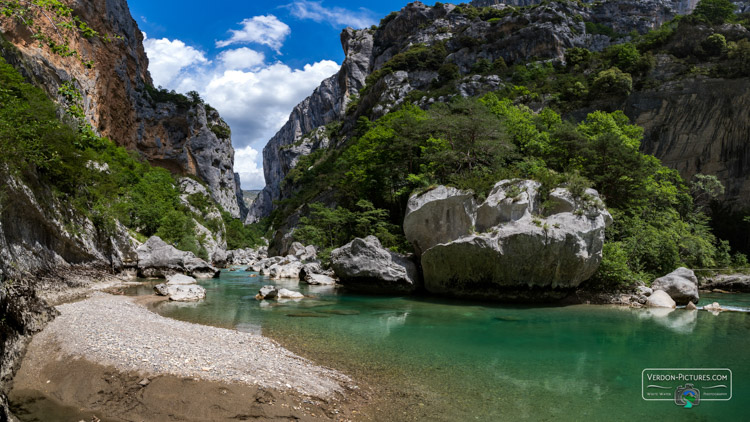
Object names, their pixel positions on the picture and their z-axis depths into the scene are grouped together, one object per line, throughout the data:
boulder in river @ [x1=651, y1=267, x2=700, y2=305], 18.39
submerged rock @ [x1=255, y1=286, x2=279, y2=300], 18.98
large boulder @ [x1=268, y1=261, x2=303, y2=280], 31.14
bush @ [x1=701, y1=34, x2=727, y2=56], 40.31
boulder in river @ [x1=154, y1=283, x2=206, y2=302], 17.83
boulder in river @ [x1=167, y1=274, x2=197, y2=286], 22.35
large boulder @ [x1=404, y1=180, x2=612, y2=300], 17.64
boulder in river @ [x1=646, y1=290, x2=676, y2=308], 17.56
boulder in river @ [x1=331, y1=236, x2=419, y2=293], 21.91
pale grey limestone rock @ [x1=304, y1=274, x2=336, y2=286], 26.41
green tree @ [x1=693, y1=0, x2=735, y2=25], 45.81
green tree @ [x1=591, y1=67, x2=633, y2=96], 41.03
